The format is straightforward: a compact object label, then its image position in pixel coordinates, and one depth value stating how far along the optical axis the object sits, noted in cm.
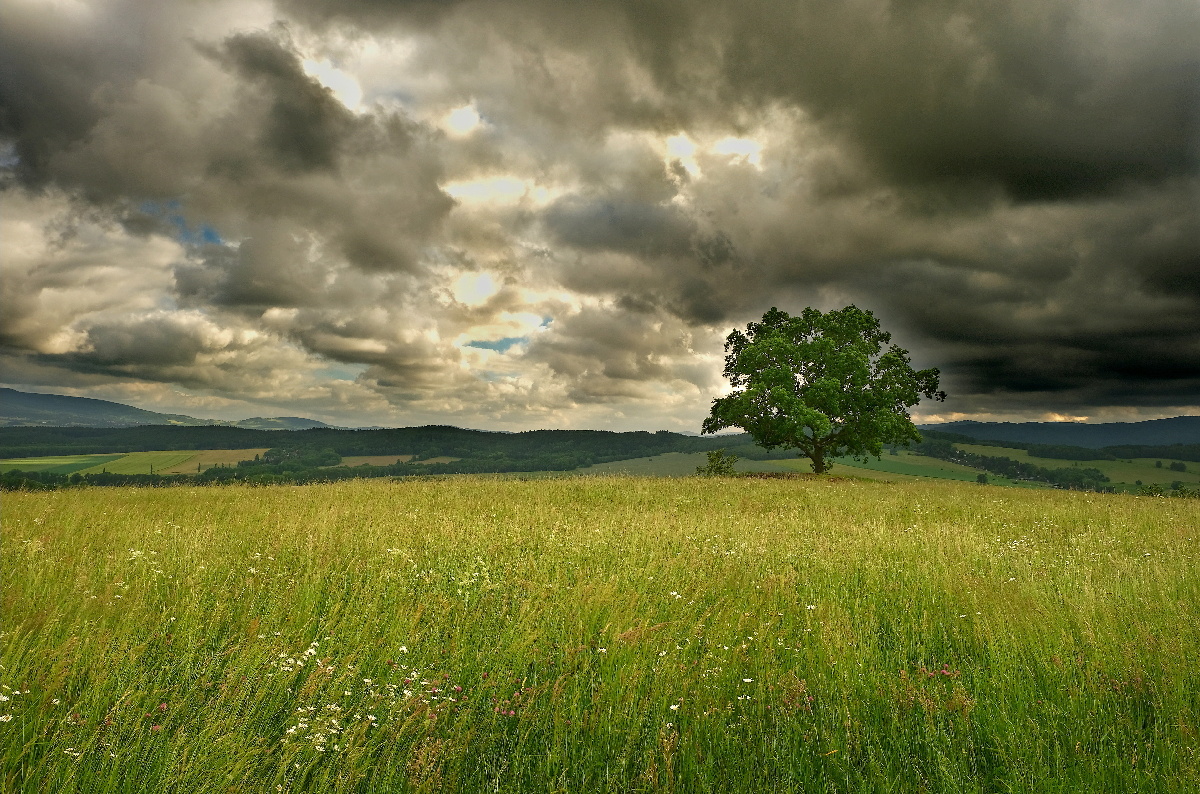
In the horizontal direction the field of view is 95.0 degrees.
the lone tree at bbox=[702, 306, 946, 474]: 3350
